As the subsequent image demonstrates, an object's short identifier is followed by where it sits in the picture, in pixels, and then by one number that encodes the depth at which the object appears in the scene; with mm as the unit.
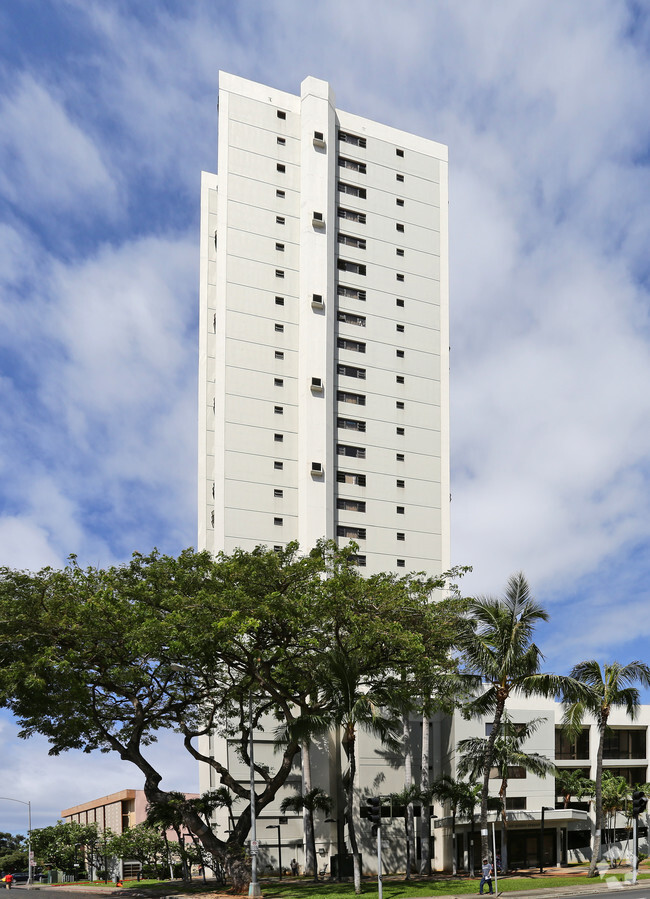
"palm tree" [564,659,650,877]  40656
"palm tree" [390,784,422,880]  49406
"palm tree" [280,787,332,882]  49281
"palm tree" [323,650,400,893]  32938
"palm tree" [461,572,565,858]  36875
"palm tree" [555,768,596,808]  57438
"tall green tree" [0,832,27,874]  98438
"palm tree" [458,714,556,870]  45031
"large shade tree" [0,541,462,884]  35094
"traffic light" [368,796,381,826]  28156
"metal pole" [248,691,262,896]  33906
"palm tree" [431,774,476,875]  47188
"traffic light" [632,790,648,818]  39456
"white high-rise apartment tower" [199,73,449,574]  65188
